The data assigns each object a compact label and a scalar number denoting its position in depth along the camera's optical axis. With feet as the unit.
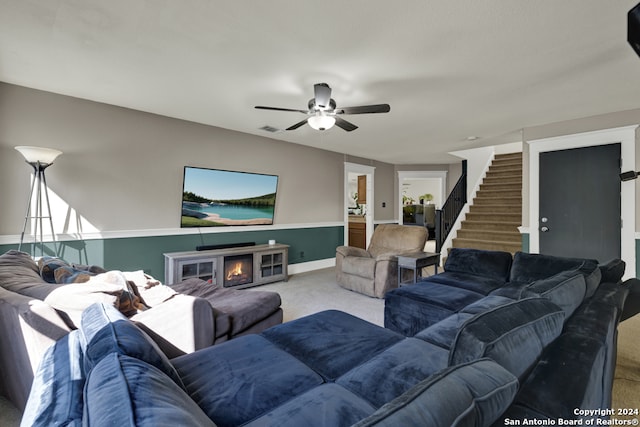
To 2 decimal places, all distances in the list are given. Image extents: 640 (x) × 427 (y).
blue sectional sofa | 2.19
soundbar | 13.78
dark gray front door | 12.26
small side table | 12.19
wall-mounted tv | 13.73
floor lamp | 9.04
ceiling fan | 8.44
